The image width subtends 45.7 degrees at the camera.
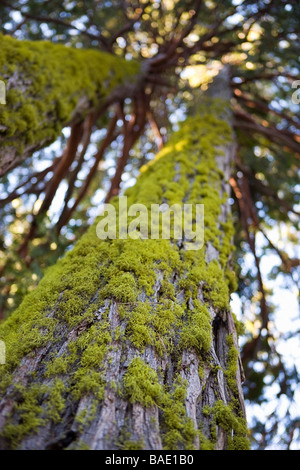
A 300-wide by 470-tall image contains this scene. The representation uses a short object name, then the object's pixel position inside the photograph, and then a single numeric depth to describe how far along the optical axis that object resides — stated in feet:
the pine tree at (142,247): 4.86
